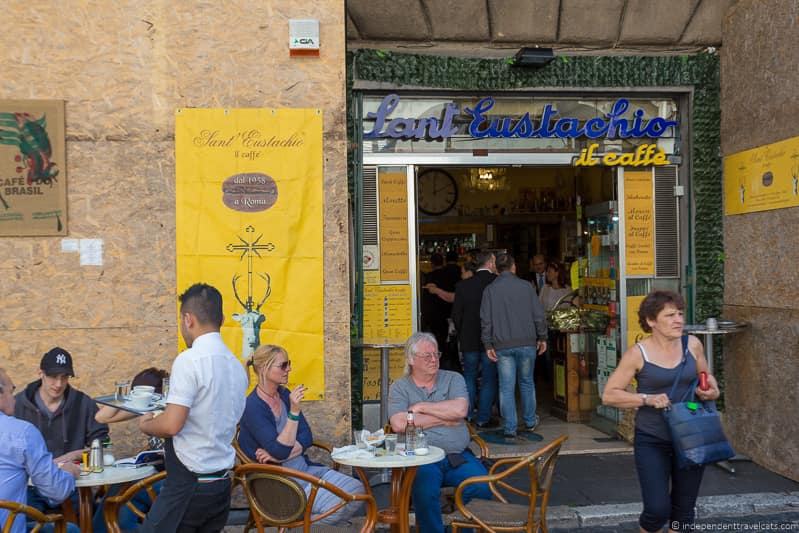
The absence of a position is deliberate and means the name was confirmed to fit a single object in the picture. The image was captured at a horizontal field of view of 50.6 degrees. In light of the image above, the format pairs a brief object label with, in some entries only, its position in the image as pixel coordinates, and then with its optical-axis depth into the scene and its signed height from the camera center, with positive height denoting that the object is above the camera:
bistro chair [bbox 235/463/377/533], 4.12 -1.13
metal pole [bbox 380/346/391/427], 6.60 -0.80
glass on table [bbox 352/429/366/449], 4.79 -0.98
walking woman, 4.34 -0.68
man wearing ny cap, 4.83 -0.79
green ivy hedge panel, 7.55 +1.67
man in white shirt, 3.47 -0.64
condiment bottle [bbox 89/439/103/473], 4.42 -0.97
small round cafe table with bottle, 4.41 -1.13
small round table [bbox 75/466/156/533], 4.25 -1.05
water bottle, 4.60 -0.93
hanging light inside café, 12.26 +1.30
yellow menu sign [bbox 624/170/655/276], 7.97 +0.42
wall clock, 12.12 +1.12
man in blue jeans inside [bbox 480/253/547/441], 7.95 -0.62
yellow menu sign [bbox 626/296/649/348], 8.04 -0.52
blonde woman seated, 4.68 -0.88
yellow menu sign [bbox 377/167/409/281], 7.67 +0.42
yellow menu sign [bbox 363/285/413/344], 7.70 -0.40
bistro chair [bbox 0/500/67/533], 3.59 -1.08
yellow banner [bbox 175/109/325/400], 6.04 +0.31
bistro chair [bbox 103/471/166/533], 4.26 -1.16
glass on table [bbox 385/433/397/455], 4.66 -0.96
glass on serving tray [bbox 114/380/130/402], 4.39 -0.62
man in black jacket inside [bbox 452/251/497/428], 8.34 -0.71
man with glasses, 4.78 -0.88
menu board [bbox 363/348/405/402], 7.62 -0.94
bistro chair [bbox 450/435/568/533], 4.41 -1.31
